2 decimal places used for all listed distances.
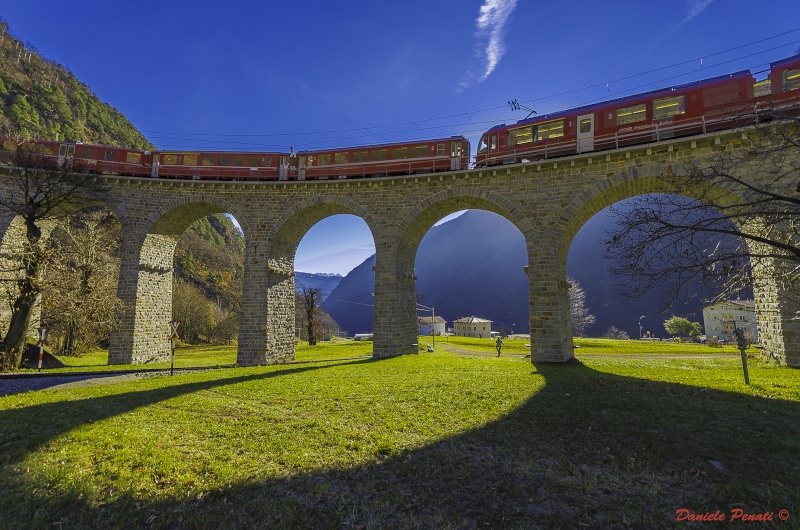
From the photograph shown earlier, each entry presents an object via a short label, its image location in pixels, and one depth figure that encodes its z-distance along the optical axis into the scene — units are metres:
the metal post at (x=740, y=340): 10.03
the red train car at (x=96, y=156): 22.48
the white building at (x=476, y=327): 88.56
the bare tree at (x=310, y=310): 41.62
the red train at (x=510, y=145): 15.85
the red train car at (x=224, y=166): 23.33
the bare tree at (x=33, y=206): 17.05
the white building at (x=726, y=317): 48.09
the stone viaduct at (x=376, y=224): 17.89
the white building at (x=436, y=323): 97.88
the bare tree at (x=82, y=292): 18.31
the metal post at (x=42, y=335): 16.03
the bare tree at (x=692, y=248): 5.94
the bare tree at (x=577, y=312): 54.94
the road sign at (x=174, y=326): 14.58
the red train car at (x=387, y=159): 21.38
